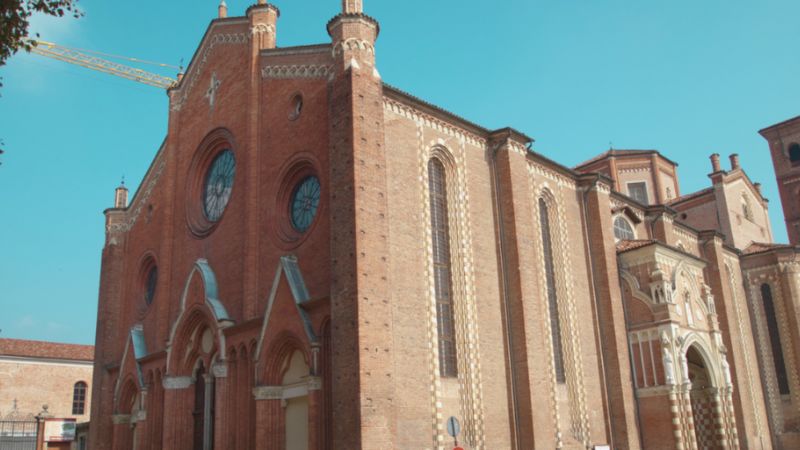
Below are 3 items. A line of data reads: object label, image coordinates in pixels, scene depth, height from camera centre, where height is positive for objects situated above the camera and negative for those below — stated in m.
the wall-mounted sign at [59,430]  26.95 +0.61
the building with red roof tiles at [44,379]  38.41 +3.59
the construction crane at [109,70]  48.66 +26.22
